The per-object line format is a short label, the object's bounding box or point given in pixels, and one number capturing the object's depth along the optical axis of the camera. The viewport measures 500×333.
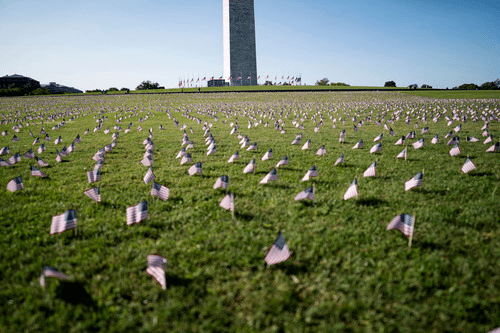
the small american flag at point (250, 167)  6.19
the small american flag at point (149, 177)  5.67
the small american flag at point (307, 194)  4.41
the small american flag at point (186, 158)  7.11
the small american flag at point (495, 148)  7.48
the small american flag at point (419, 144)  8.10
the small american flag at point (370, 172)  5.66
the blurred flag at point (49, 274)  2.69
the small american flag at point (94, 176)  5.61
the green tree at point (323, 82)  97.94
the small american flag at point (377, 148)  7.70
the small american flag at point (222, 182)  5.07
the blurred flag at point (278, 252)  3.12
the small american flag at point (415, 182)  4.88
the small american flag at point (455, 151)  7.21
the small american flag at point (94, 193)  4.80
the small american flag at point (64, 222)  3.66
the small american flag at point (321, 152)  7.78
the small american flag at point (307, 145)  8.61
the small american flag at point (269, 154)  7.09
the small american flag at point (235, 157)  7.19
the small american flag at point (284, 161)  6.49
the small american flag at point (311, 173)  5.44
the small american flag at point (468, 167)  5.85
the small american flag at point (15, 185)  5.06
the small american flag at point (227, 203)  4.31
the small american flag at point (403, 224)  3.45
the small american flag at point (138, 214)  3.98
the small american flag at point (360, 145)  8.55
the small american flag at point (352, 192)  4.62
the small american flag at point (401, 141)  8.97
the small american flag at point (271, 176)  5.29
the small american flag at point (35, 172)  6.07
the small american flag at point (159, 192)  4.85
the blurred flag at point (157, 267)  2.92
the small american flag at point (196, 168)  6.05
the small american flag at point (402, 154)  7.24
